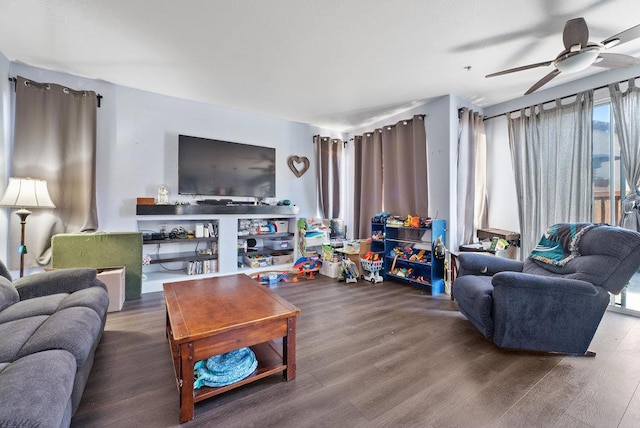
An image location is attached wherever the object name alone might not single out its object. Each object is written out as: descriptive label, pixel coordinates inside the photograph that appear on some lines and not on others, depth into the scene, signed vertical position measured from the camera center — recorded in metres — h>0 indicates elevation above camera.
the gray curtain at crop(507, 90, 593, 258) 2.97 +0.63
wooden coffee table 1.33 -0.58
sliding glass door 2.77 +0.38
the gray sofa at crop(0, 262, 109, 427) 0.86 -0.55
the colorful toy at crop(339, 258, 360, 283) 3.79 -0.77
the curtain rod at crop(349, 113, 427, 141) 3.77 +1.45
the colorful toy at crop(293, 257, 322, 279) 4.02 -0.73
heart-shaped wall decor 4.64 +0.95
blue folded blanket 1.46 -0.85
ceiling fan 1.86 +1.22
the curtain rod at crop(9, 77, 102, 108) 2.79 +1.45
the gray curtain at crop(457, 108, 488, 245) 3.62 +0.57
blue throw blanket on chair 2.20 -0.24
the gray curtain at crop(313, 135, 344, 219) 4.86 +0.83
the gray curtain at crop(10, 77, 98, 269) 2.81 +0.69
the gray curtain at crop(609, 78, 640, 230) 2.62 +0.75
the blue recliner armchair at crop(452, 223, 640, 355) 1.86 -0.59
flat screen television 3.70 +0.75
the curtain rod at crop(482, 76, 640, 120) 2.73 +1.40
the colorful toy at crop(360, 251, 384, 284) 3.79 -0.68
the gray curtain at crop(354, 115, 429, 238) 3.78 +0.71
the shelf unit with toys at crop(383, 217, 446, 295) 3.42 -0.48
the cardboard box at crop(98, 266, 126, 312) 2.72 -0.69
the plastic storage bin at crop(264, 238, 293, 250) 4.42 -0.42
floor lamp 2.44 +0.21
